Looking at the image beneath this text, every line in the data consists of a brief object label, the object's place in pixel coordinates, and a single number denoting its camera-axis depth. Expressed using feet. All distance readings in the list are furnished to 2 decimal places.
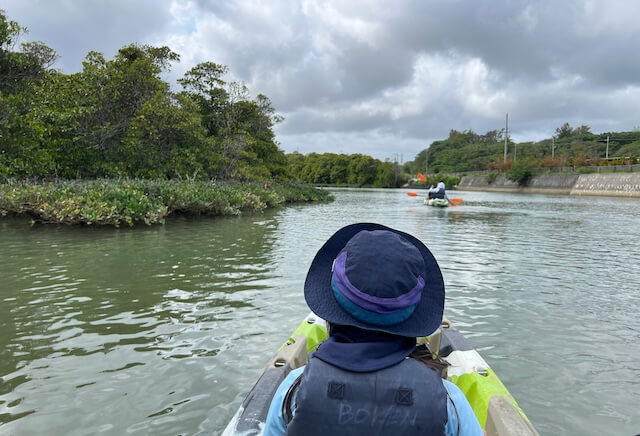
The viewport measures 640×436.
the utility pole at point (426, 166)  355.77
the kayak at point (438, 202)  81.92
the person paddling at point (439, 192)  86.96
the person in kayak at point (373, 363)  4.19
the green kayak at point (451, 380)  6.76
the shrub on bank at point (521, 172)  187.11
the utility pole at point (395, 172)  309.83
